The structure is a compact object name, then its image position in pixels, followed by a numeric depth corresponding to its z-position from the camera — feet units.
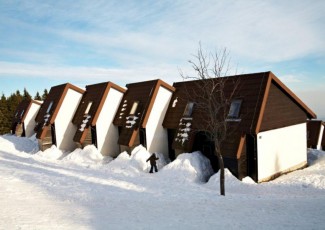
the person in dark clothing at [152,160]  64.85
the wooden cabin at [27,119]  138.21
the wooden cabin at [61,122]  95.61
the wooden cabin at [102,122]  84.89
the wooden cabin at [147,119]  75.66
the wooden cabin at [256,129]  57.82
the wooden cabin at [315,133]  118.93
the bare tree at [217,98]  47.11
